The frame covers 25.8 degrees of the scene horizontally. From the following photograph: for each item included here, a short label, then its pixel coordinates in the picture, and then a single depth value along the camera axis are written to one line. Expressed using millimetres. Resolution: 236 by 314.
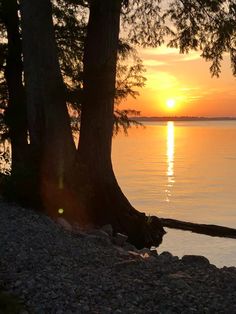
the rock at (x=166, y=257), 10903
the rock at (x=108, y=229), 15127
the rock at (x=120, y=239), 14154
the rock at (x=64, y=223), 13573
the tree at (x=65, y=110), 15086
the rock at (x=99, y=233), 13999
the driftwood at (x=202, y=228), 19797
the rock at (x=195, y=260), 10706
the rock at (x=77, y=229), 12707
